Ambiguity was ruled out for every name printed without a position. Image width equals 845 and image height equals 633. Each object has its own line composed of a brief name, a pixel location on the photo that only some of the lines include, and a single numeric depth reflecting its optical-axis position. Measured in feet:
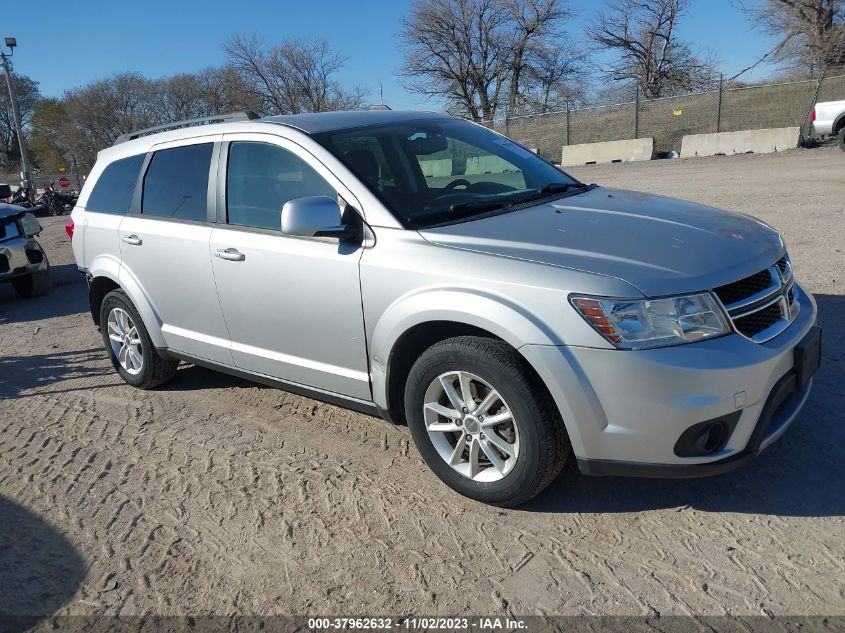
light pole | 110.80
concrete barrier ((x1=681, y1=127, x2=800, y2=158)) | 71.41
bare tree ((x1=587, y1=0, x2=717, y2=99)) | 138.51
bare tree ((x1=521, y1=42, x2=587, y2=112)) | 139.74
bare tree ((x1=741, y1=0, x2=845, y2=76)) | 108.06
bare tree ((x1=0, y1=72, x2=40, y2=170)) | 216.33
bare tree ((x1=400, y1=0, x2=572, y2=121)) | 135.33
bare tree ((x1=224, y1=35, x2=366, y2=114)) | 148.87
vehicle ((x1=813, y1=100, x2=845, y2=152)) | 63.71
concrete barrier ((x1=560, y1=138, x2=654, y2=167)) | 83.05
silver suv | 9.28
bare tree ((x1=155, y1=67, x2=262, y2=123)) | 151.53
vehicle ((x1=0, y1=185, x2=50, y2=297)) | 29.04
